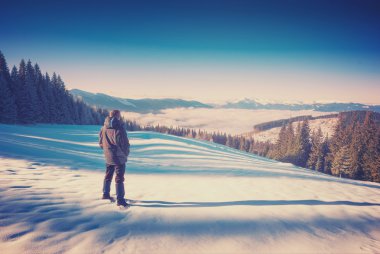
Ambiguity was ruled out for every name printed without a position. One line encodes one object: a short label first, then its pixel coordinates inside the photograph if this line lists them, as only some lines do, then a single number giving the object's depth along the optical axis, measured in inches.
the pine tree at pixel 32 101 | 1827.0
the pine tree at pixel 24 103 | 1791.3
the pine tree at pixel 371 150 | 1545.3
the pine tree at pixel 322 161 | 2183.6
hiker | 229.4
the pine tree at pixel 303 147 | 2490.2
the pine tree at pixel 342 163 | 1791.2
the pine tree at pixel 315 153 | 2281.5
